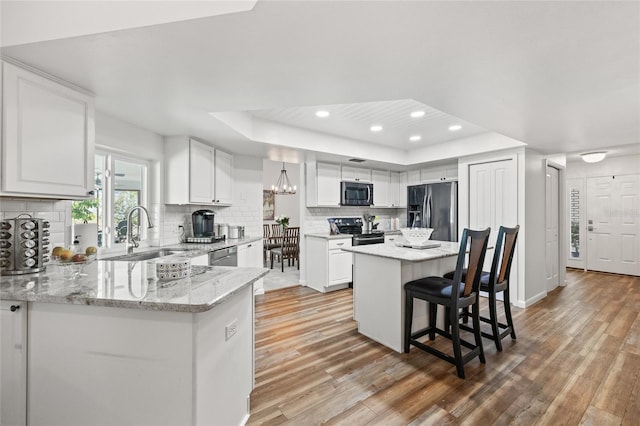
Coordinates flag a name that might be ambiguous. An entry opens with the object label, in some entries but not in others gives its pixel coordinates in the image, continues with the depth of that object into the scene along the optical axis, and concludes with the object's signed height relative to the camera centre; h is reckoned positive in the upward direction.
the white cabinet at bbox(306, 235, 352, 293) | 4.48 -0.81
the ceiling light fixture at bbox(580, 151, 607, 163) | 4.22 +0.88
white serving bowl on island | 2.93 -0.22
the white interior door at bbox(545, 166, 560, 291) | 4.44 -0.24
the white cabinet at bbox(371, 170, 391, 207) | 5.61 +0.55
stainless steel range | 4.73 -0.31
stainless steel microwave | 5.08 +0.39
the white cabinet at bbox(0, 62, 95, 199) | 1.58 +0.48
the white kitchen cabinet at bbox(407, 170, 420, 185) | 5.67 +0.76
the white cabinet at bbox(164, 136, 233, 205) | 3.27 +0.51
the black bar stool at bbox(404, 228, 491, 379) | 2.16 -0.65
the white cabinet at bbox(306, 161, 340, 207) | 4.80 +0.52
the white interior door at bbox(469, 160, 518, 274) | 3.93 +0.27
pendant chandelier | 7.09 +0.67
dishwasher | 3.12 -0.50
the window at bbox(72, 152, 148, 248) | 2.56 +0.12
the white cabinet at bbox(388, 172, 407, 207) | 5.89 +0.53
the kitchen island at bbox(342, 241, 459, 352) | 2.55 -0.66
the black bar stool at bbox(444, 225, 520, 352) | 2.51 -0.63
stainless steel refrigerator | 4.70 +0.11
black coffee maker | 3.54 -0.10
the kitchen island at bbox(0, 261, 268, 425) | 1.20 -0.61
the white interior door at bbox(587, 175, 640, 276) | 5.25 -0.19
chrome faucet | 2.57 -0.24
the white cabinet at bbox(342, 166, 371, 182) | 5.17 +0.77
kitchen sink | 2.48 -0.39
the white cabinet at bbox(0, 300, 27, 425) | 1.34 -0.70
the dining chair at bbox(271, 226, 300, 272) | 6.12 -0.74
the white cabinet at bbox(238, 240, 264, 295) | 3.79 -0.59
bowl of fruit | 1.93 -0.32
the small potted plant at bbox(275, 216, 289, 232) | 6.52 -0.16
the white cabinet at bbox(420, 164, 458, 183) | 5.09 +0.77
